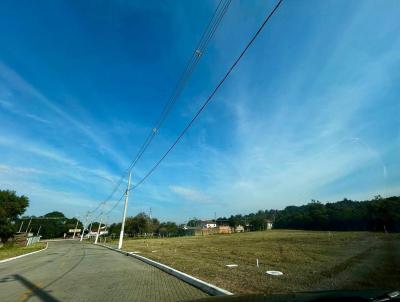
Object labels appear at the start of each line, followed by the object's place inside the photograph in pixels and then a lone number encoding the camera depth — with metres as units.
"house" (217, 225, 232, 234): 137.65
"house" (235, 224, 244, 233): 152.38
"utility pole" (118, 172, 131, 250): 37.69
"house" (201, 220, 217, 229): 164.38
